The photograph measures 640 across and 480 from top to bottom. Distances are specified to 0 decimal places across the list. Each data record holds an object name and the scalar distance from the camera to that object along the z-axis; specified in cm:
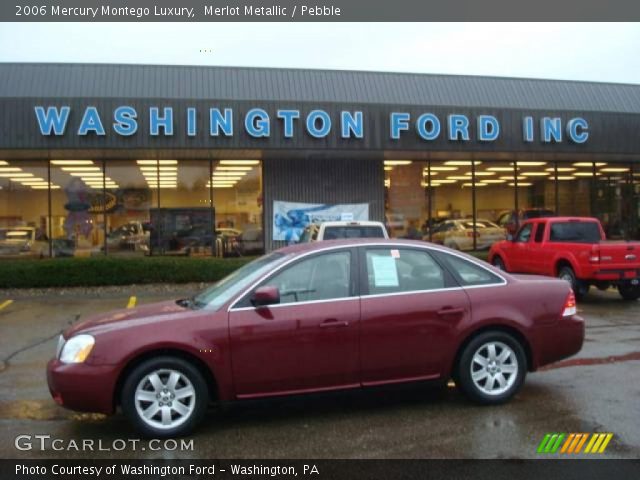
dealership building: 1620
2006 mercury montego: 515
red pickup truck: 1230
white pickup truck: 1218
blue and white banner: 1922
